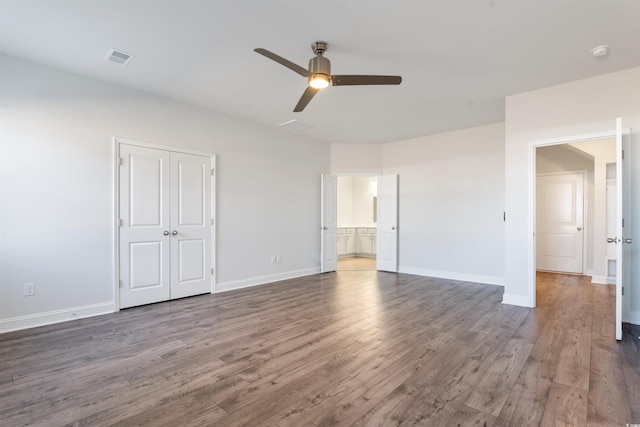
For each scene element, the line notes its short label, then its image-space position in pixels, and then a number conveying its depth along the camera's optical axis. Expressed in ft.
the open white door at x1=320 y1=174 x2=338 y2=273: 21.71
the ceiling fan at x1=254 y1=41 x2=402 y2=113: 8.68
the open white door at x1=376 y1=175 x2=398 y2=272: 22.08
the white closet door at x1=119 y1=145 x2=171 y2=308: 13.08
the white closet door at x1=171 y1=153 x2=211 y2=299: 14.69
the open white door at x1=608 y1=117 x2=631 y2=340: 9.75
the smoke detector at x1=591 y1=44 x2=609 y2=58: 9.82
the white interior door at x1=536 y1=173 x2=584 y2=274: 21.27
